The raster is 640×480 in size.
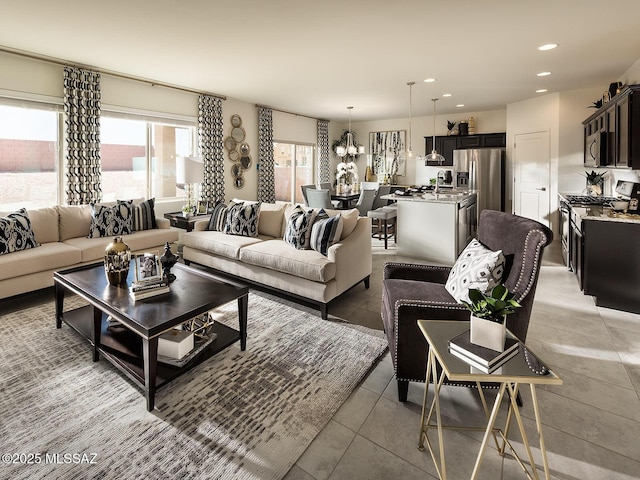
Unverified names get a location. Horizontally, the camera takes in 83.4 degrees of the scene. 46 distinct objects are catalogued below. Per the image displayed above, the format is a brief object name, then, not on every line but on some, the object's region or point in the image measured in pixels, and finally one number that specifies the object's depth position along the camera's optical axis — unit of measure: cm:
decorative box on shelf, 215
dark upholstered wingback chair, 188
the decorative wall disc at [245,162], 691
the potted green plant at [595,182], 487
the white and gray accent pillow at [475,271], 202
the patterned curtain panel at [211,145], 607
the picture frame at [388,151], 933
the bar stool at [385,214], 585
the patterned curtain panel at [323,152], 926
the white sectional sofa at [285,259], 317
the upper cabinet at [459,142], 781
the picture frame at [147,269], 240
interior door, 661
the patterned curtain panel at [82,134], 443
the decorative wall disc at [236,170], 676
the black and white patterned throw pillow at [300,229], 358
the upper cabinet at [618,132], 345
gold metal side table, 125
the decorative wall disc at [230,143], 658
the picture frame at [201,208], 534
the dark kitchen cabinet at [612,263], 323
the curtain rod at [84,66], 397
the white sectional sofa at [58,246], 328
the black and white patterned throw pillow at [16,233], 342
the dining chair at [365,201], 646
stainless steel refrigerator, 752
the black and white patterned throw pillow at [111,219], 423
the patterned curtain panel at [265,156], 721
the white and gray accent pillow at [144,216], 462
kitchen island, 491
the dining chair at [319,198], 623
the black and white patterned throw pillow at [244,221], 425
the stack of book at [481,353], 130
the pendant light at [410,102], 547
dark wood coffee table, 197
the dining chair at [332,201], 698
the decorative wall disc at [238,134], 666
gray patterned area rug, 162
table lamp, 502
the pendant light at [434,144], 607
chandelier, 857
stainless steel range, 397
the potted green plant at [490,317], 136
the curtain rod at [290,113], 716
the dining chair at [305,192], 670
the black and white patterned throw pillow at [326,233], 340
